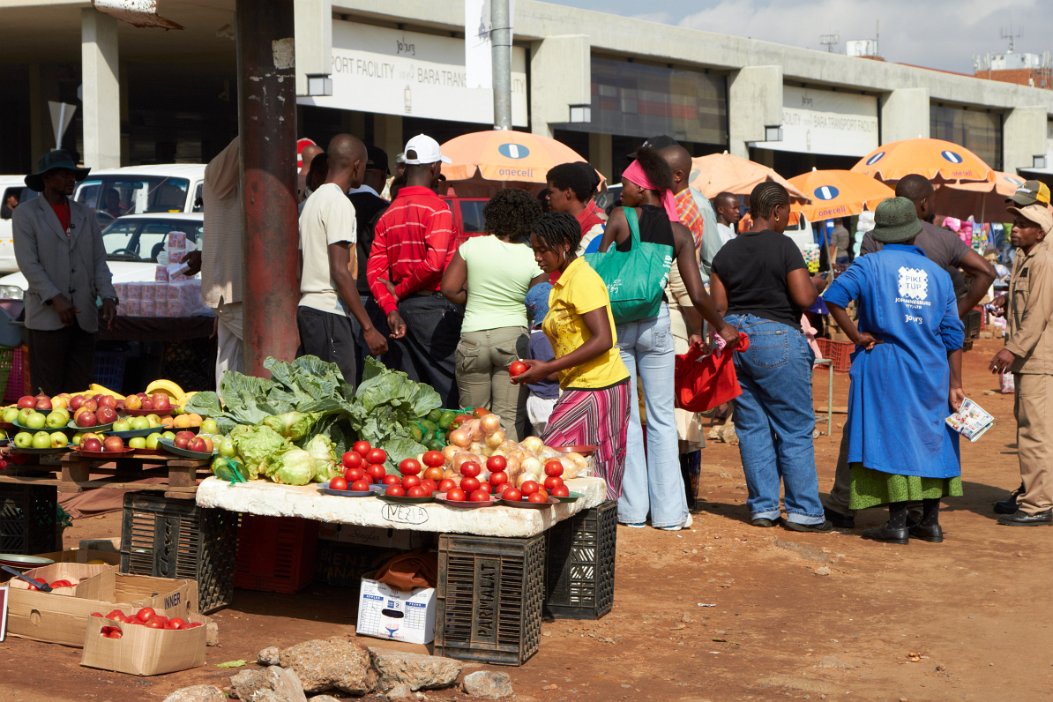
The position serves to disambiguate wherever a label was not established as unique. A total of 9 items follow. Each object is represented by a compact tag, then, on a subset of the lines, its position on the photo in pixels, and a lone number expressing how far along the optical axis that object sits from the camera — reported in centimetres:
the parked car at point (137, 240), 1309
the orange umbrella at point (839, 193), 1936
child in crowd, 753
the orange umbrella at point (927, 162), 1805
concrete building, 2416
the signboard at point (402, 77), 2369
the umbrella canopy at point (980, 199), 2206
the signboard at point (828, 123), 3566
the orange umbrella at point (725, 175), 1630
